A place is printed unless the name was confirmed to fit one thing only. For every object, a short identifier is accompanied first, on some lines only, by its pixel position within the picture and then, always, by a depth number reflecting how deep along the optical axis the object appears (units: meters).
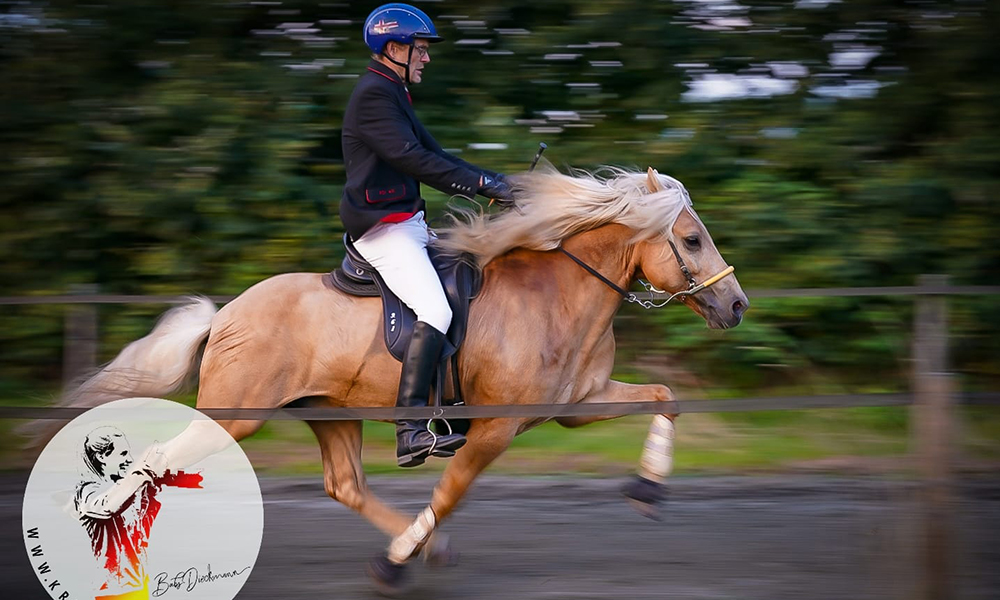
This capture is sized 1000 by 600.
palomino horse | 4.03
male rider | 3.91
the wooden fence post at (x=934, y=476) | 3.35
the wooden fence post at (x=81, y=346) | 6.31
